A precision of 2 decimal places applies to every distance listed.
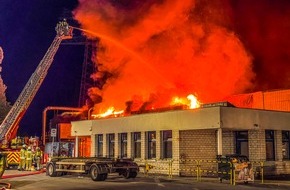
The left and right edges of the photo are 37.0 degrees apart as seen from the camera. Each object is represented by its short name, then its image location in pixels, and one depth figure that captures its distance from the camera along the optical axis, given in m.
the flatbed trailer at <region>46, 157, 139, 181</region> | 19.66
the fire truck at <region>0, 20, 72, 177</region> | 34.34
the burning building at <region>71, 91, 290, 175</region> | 21.58
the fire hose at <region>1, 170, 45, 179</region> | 22.62
